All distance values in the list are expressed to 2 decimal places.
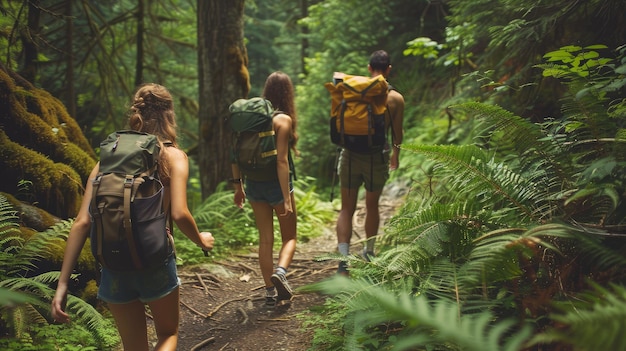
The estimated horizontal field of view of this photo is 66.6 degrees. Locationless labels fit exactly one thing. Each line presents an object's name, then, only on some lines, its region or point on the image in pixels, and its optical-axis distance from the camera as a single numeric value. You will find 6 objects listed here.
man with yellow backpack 5.21
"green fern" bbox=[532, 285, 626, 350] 1.57
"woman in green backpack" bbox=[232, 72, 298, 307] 4.82
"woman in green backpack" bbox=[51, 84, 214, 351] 2.81
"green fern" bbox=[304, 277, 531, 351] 1.63
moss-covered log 4.79
